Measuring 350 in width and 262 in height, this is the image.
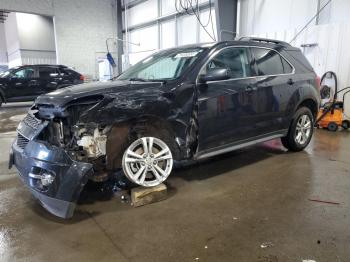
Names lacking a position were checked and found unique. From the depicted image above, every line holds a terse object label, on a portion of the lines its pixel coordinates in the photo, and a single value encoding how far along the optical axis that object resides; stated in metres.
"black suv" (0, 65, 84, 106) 10.19
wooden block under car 2.75
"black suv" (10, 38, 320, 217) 2.41
